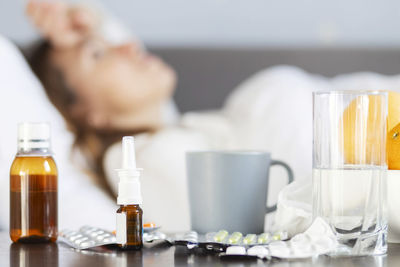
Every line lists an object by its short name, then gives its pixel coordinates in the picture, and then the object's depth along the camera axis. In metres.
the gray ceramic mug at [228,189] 1.06
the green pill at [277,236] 1.02
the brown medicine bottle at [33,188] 1.06
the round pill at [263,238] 1.00
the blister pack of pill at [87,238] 1.03
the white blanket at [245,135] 1.48
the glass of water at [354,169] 0.96
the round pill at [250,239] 1.00
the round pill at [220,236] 1.00
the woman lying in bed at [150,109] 1.49
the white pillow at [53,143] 1.43
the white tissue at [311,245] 0.96
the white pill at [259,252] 0.96
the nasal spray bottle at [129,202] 1.00
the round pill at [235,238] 1.00
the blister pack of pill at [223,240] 1.00
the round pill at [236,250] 0.97
